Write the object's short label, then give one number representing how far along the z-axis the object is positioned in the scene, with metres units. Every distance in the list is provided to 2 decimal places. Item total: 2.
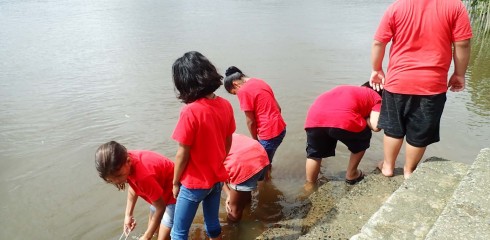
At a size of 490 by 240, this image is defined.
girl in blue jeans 2.31
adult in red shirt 2.75
